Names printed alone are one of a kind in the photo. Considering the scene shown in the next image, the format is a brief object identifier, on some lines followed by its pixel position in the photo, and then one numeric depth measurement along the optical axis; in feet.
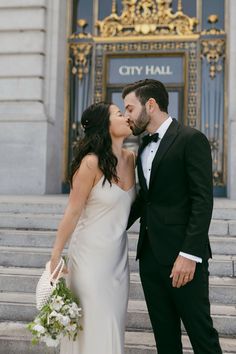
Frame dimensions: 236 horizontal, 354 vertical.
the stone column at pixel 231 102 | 32.01
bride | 9.40
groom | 8.42
